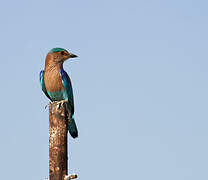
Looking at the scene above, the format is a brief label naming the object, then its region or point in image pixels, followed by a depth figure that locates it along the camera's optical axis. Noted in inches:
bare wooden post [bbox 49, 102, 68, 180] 512.1
